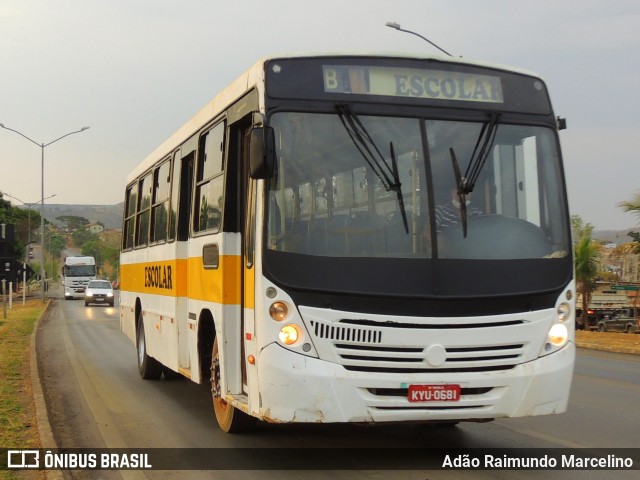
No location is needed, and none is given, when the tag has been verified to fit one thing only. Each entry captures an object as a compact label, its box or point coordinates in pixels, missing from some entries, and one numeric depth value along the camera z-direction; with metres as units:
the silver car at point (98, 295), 51.38
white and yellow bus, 6.92
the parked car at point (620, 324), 34.56
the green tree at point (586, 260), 32.12
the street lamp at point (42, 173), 56.06
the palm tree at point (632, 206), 25.23
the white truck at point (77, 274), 65.12
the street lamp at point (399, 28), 24.78
